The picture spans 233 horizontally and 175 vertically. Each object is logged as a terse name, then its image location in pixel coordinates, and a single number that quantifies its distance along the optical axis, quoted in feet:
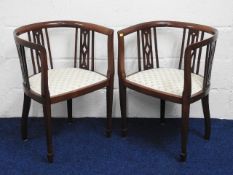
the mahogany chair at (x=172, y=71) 6.64
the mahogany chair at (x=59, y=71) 6.64
